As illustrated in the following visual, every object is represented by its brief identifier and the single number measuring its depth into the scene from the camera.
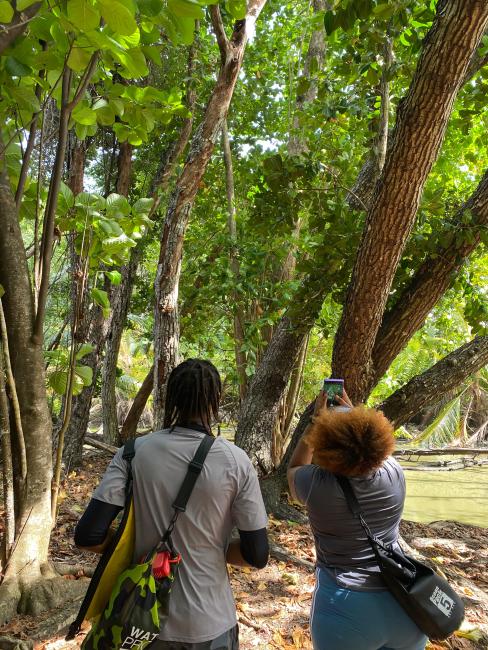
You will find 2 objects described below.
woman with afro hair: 1.73
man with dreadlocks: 1.51
